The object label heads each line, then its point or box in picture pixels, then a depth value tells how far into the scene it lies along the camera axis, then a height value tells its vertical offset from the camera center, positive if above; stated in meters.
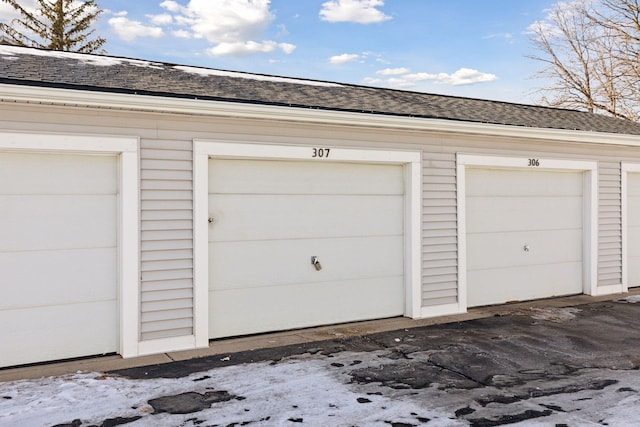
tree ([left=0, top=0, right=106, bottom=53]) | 21.92 +8.01
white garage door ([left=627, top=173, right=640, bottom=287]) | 8.63 -0.34
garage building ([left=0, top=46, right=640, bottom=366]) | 4.64 +0.03
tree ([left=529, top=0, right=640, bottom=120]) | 16.50 +5.46
